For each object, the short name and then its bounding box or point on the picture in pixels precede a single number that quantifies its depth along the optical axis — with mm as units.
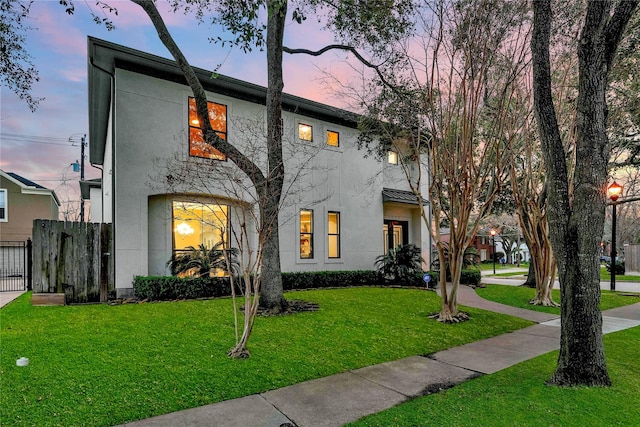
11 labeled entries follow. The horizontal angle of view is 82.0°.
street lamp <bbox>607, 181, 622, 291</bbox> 11961
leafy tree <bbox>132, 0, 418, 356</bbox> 7270
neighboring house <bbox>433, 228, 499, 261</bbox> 43344
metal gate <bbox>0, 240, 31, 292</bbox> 12959
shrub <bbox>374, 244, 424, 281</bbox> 13680
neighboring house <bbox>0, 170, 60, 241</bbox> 20609
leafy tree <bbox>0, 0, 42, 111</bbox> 6297
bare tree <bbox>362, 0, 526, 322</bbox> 7156
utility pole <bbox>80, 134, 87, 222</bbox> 23156
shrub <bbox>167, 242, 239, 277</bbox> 10086
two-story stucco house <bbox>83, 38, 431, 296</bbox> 9484
